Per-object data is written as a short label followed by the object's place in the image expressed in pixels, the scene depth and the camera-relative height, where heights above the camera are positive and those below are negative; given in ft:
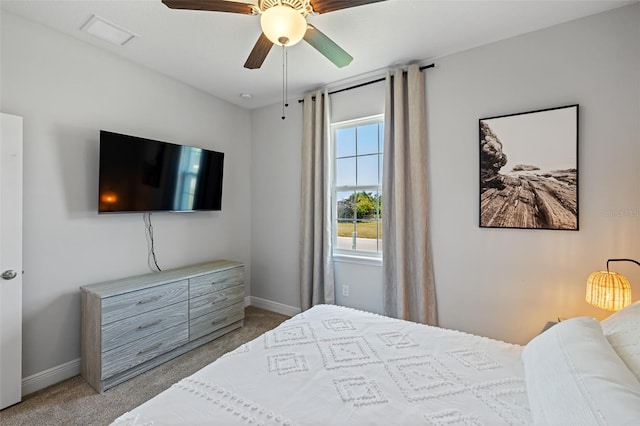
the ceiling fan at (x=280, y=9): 4.72 +3.57
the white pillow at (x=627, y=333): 3.21 -1.61
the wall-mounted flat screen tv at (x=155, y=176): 7.66 +1.10
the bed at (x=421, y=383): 2.81 -2.29
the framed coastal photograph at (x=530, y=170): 6.82 +1.10
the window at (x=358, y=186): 10.16 +0.95
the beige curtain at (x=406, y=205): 8.64 +0.21
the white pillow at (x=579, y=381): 2.41 -1.69
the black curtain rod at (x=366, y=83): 8.71 +4.53
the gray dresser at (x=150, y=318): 6.88 -3.04
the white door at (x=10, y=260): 6.11 -1.11
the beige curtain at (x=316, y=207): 10.46 +0.16
